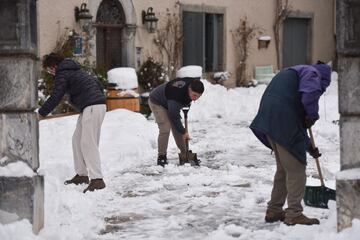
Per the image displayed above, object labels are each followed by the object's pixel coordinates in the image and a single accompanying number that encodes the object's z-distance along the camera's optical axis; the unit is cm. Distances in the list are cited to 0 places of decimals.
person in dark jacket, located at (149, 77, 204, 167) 1563
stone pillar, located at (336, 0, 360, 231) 906
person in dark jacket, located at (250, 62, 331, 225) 1027
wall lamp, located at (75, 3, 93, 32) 2748
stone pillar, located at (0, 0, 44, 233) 948
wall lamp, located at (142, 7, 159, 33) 3103
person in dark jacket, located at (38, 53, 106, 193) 1366
